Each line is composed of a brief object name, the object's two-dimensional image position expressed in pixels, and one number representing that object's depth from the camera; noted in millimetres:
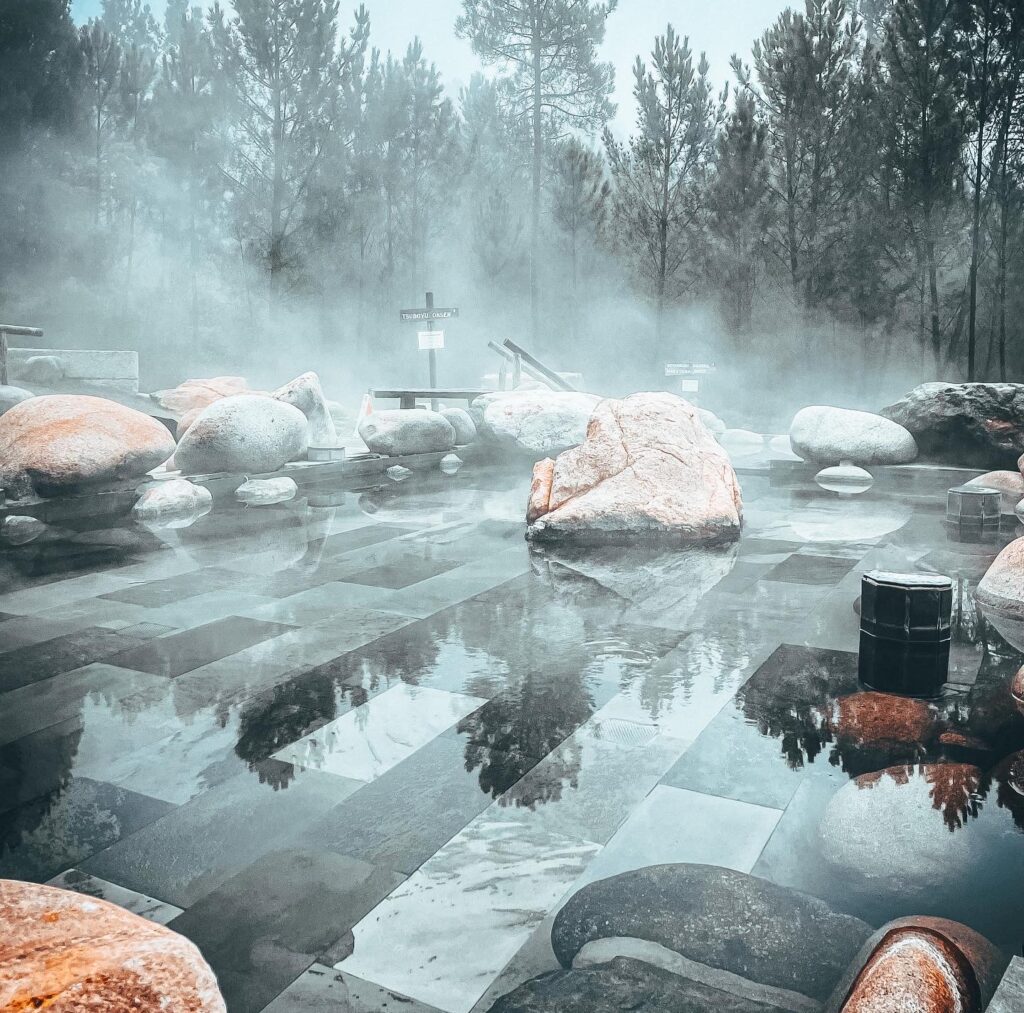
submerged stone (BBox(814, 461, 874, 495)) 8844
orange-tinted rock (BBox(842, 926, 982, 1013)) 1408
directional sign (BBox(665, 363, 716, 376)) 14836
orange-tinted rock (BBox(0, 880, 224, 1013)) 1198
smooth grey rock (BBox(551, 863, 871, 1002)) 1656
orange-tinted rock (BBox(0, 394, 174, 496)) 6773
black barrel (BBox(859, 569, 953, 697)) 3172
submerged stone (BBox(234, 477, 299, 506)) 7930
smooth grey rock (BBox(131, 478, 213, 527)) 6980
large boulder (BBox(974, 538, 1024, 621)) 4070
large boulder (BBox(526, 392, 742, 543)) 5871
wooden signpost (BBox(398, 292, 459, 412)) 13027
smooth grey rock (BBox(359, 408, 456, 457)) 10648
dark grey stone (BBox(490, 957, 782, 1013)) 1549
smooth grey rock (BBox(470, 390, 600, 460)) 10727
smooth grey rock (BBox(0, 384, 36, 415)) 10462
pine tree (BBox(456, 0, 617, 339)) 24766
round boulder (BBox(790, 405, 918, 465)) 9891
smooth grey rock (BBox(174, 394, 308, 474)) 8250
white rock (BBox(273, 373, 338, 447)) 10766
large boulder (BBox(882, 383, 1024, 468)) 9281
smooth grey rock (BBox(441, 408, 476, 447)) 11938
